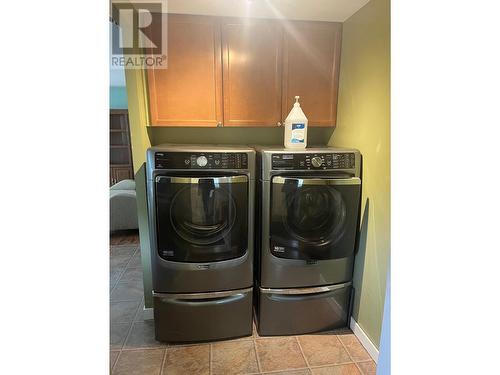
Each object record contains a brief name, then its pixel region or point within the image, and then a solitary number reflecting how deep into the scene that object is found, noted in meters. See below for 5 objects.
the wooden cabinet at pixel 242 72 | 1.77
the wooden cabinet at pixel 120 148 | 4.72
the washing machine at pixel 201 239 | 1.49
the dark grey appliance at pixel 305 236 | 1.56
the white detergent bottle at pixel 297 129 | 1.77
